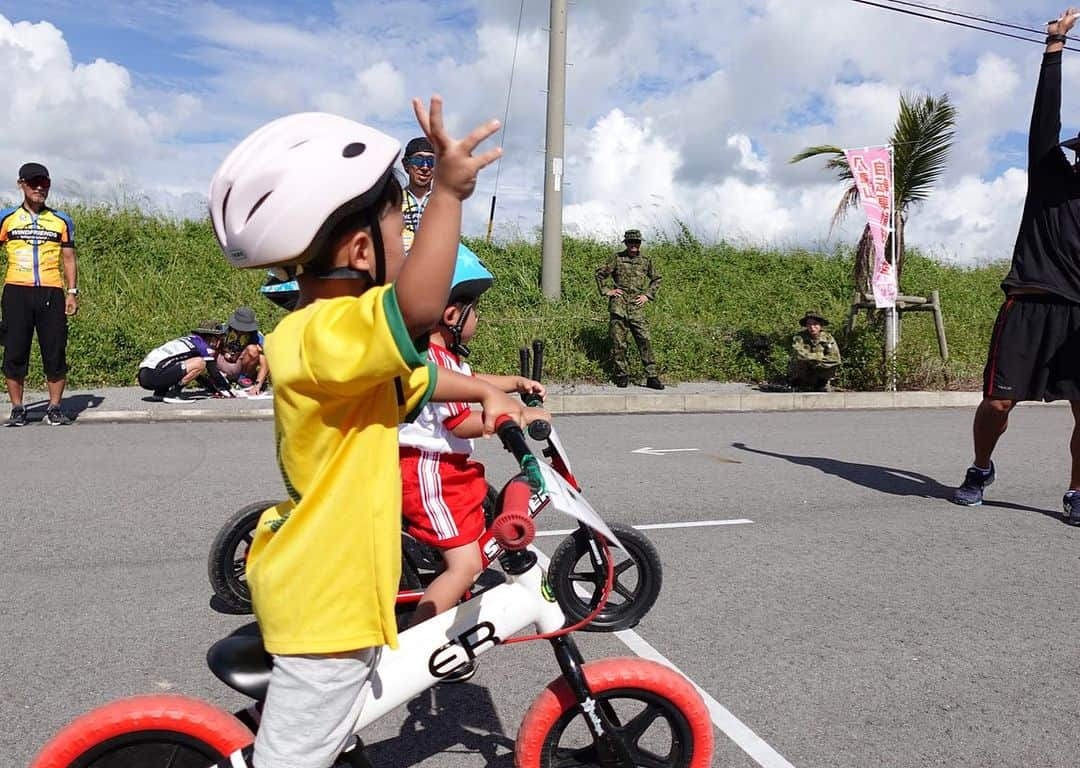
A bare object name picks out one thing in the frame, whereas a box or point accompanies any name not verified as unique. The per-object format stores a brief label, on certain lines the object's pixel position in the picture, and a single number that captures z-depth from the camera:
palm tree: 12.87
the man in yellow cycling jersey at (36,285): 8.02
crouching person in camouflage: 11.86
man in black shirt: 5.24
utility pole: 12.69
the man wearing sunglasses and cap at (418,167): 6.26
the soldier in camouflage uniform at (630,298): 11.96
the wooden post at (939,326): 12.99
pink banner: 11.85
